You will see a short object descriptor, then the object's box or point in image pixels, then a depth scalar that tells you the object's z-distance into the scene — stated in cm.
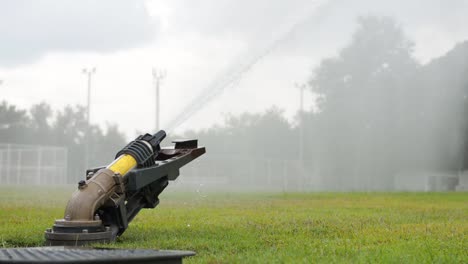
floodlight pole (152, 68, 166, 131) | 2627
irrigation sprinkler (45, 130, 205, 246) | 670
